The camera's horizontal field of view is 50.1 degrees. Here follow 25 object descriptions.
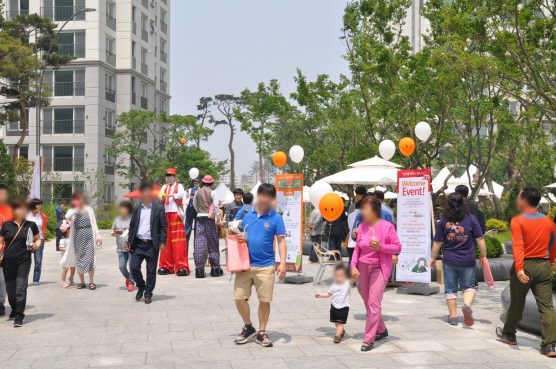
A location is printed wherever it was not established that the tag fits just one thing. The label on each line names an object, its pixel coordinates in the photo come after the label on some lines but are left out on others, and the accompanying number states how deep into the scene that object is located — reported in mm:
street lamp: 23223
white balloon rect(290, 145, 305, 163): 13844
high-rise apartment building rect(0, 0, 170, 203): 41594
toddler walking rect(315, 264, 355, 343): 6477
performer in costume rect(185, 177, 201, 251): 13049
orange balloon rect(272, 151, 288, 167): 13368
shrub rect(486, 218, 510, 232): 24092
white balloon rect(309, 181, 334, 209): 13062
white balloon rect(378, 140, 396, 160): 14297
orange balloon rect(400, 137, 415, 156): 12414
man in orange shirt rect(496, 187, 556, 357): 5973
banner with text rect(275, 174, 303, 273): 11641
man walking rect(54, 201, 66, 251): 19062
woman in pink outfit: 6301
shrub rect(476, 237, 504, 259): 12382
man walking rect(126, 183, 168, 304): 9055
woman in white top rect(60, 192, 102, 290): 10500
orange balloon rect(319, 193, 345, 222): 11273
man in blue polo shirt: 6258
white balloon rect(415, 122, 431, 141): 13271
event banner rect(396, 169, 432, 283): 10078
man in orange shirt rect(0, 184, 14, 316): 7793
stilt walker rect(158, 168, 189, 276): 12531
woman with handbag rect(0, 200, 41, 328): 7358
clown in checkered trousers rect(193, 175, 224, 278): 12258
